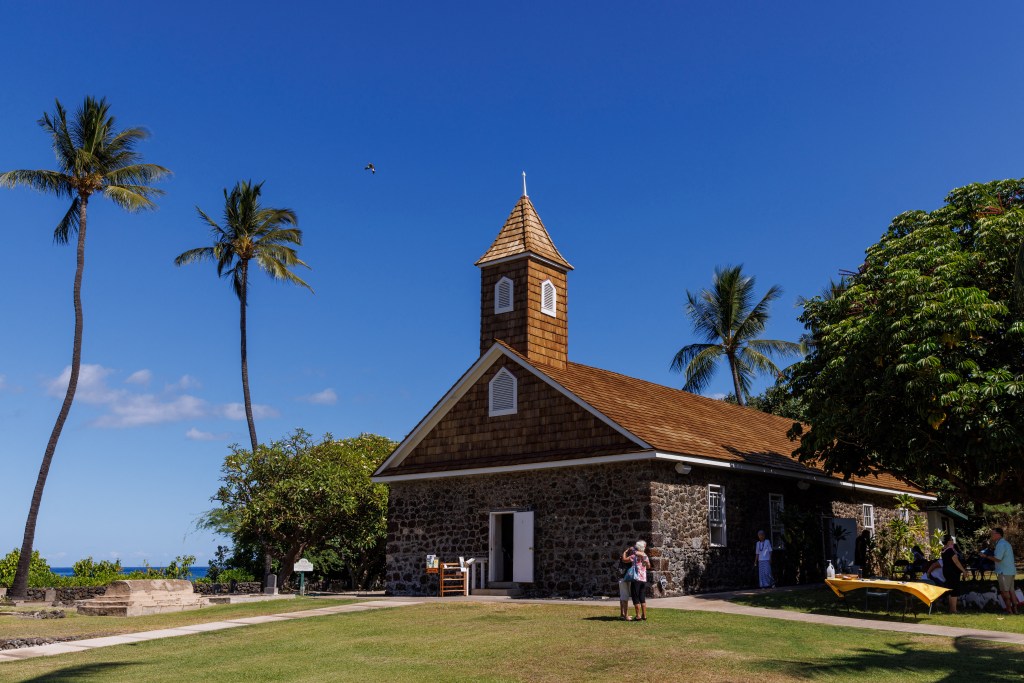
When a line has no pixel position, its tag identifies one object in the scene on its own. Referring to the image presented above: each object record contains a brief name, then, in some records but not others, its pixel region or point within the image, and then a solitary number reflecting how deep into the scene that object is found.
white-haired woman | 14.85
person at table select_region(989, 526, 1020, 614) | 15.95
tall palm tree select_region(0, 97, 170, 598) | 30.17
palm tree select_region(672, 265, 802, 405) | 43.72
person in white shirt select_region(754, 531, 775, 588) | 21.55
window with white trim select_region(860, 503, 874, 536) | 28.11
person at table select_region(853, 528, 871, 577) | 25.92
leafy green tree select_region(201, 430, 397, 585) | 26.47
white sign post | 22.90
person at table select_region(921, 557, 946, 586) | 18.09
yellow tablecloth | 15.51
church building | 19.84
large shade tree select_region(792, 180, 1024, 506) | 16.19
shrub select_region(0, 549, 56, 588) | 28.50
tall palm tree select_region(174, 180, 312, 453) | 36.09
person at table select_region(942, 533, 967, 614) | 18.34
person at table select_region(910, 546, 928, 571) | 20.36
